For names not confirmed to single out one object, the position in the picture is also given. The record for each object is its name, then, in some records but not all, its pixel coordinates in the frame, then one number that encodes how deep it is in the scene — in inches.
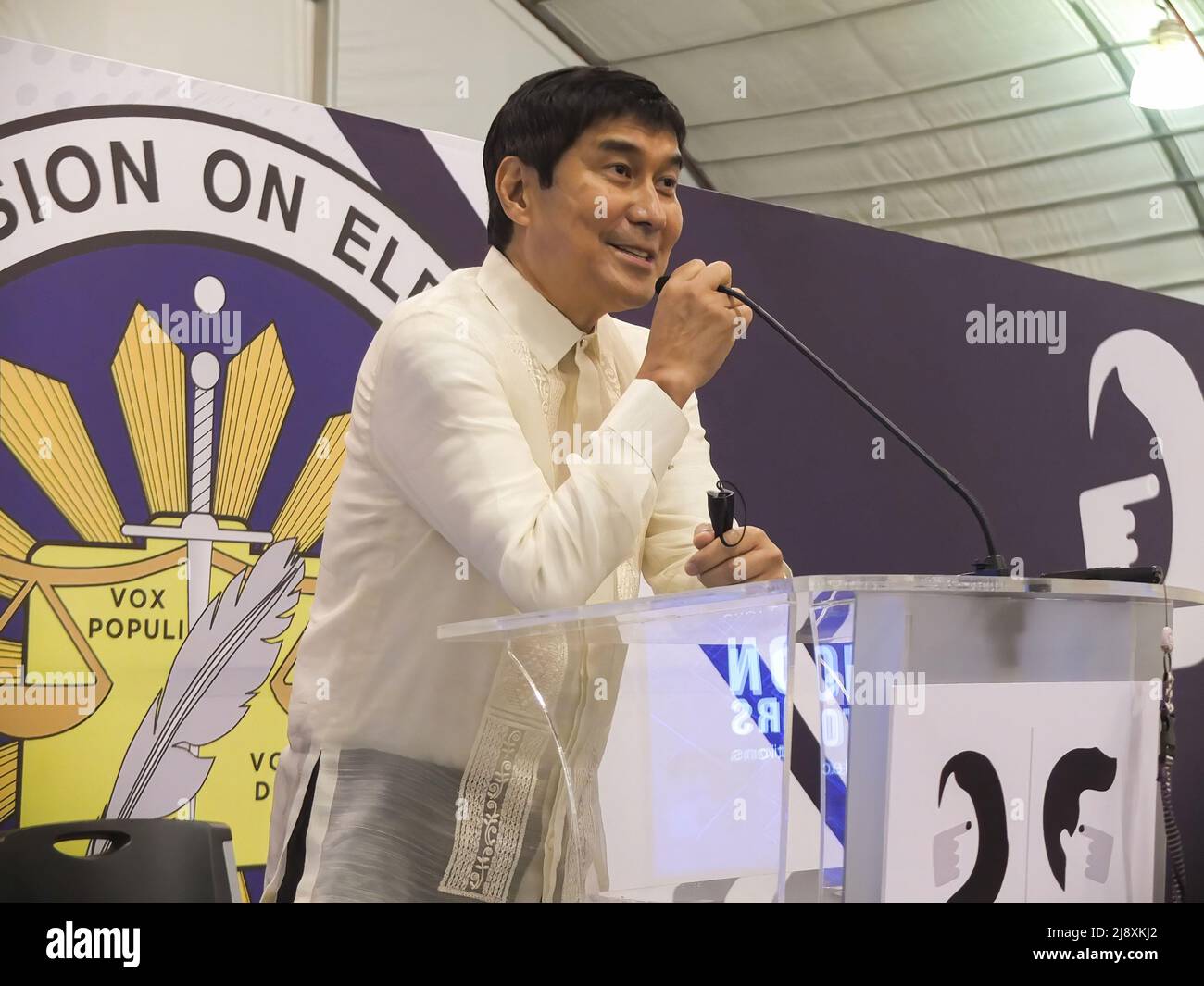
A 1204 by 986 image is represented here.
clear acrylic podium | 40.1
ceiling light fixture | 284.4
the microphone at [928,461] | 49.6
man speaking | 53.2
